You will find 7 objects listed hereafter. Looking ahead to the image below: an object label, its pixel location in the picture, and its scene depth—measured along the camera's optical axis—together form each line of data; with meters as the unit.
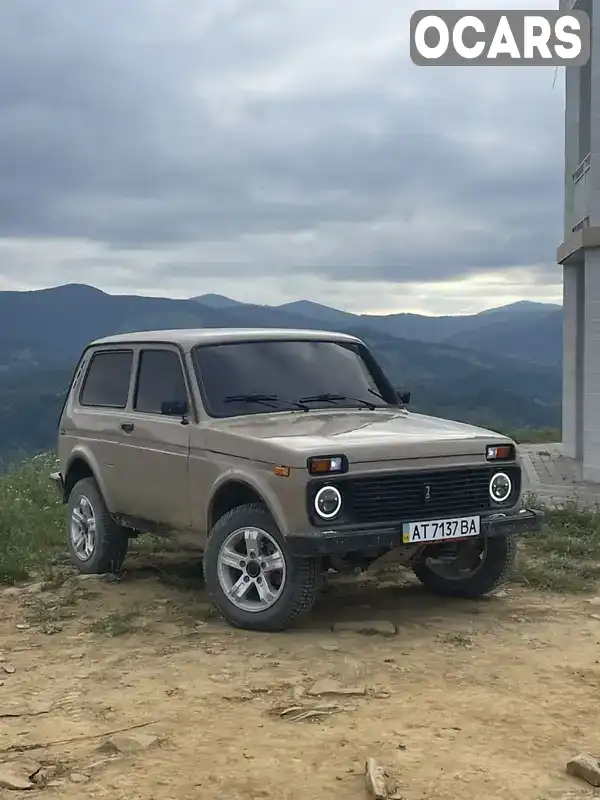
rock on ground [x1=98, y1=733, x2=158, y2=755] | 4.26
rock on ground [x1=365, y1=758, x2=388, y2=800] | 3.74
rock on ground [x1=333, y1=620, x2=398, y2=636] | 6.10
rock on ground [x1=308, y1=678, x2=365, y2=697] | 4.95
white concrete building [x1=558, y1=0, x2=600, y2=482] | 12.84
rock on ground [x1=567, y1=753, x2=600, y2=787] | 3.89
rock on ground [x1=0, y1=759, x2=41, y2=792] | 3.94
